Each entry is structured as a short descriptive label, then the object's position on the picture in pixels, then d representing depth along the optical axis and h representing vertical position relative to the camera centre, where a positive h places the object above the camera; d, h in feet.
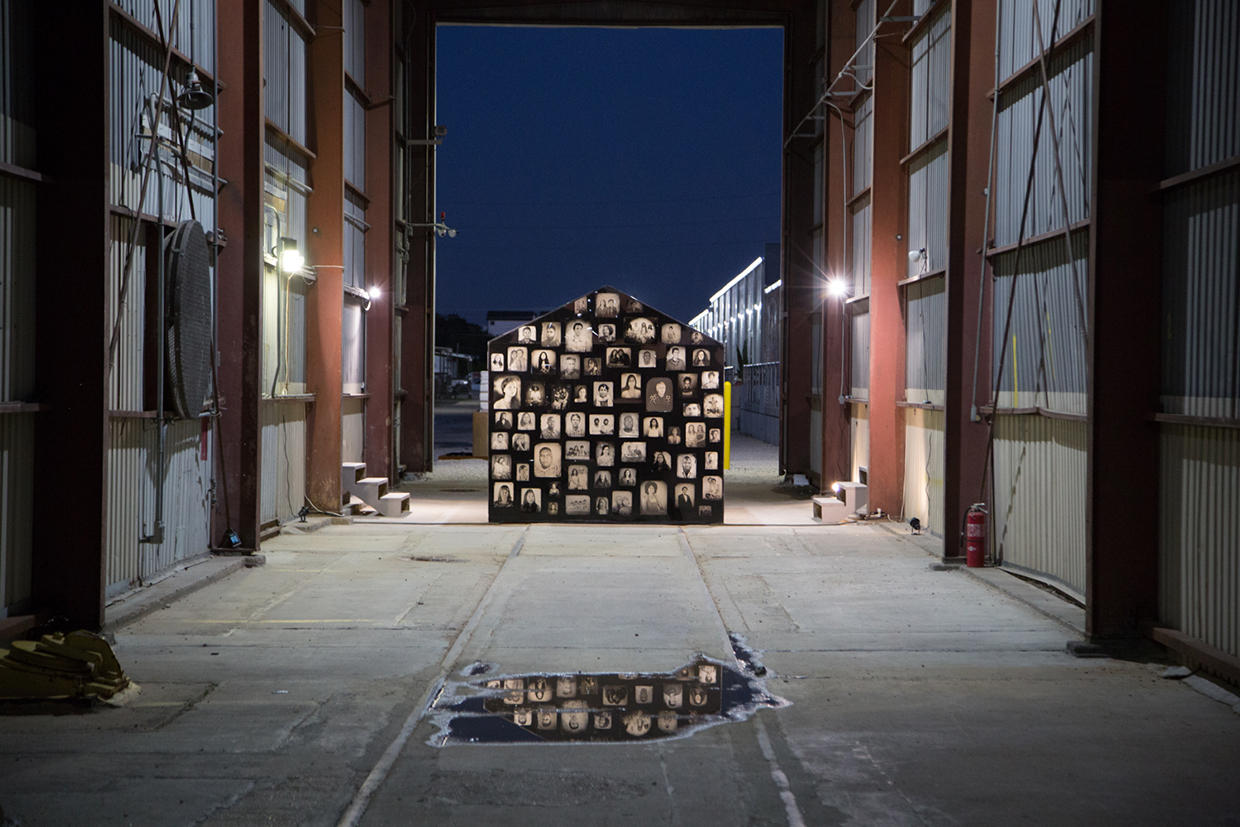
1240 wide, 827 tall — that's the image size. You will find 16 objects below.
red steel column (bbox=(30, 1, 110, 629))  29.63 +3.28
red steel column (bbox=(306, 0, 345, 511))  58.44 +7.10
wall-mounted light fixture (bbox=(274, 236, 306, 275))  52.24 +6.22
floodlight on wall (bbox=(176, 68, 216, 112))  38.22 +9.62
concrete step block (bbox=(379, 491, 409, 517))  61.16 -5.64
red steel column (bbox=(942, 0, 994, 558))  44.55 +5.37
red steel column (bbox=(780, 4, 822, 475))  82.38 +10.29
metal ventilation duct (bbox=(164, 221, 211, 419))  37.88 +2.53
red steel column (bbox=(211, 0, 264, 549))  44.50 +4.72
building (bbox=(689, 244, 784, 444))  145.59 +7.90
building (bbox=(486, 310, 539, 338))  385.70 +27.67
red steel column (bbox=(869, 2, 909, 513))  57.57 +5.21
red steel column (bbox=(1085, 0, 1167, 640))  29.40 +3.14
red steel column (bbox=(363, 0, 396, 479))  71.56 +9.82
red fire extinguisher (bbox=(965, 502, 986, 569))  43.32 -5.04
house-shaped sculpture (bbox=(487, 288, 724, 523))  56.49 -0.96
